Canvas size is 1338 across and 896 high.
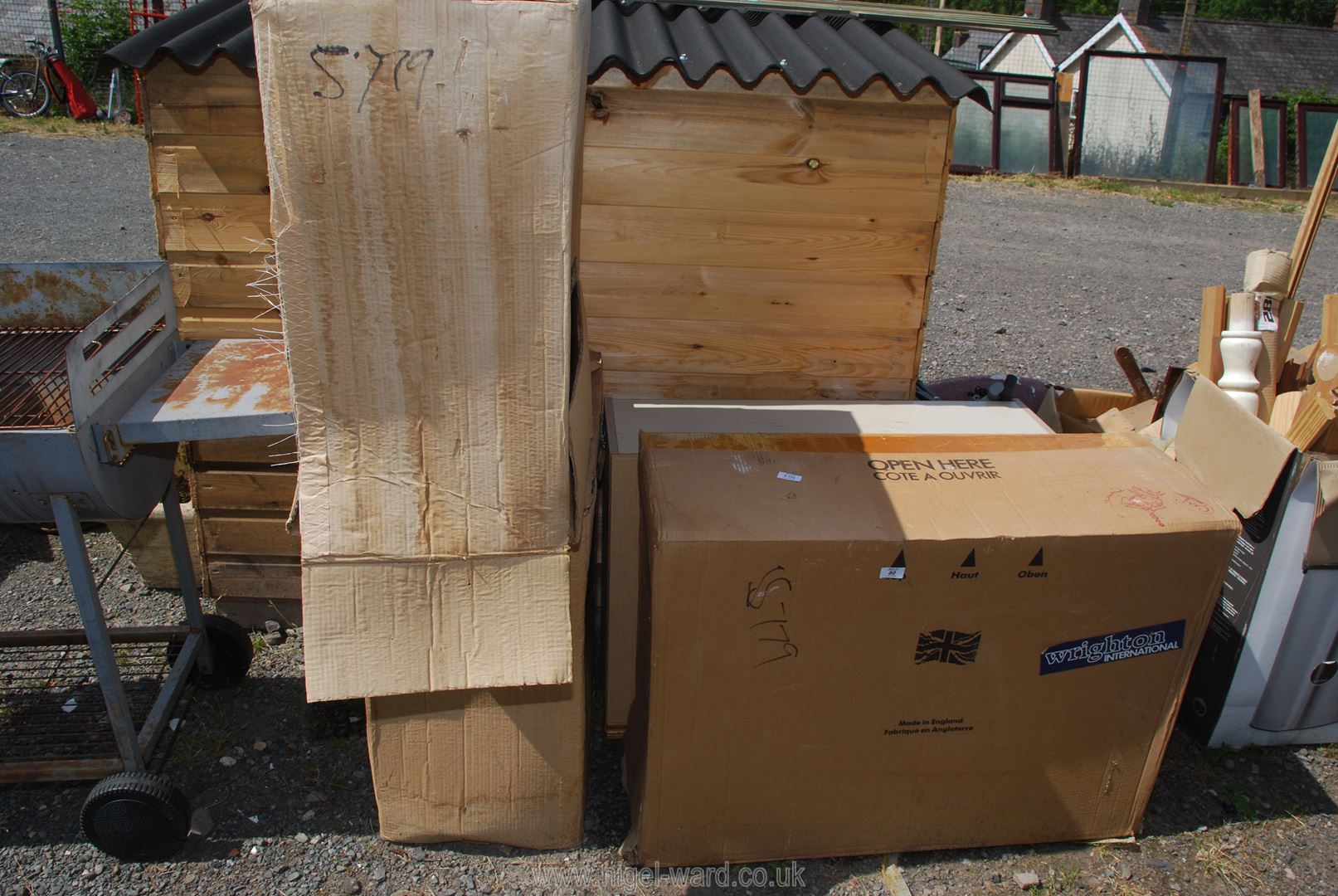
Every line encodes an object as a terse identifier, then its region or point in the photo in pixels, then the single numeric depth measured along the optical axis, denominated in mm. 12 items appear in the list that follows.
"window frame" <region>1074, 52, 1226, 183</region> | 13781
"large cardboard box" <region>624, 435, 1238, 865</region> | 2141
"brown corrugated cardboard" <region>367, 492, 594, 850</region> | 2291
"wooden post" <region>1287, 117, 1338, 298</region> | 2863
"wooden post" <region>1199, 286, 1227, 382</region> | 2830
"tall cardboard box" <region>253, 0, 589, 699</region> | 1452
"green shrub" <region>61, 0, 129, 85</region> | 15344
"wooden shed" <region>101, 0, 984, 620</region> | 2850
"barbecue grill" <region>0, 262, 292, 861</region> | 2154
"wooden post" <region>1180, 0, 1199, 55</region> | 25531
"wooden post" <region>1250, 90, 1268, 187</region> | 13484
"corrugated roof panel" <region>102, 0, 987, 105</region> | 2676
